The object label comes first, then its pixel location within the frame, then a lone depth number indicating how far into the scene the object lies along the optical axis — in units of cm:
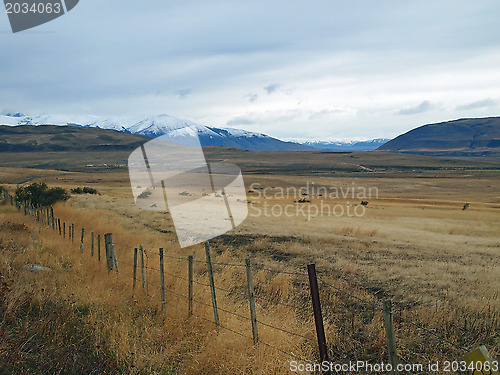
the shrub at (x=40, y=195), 2366
